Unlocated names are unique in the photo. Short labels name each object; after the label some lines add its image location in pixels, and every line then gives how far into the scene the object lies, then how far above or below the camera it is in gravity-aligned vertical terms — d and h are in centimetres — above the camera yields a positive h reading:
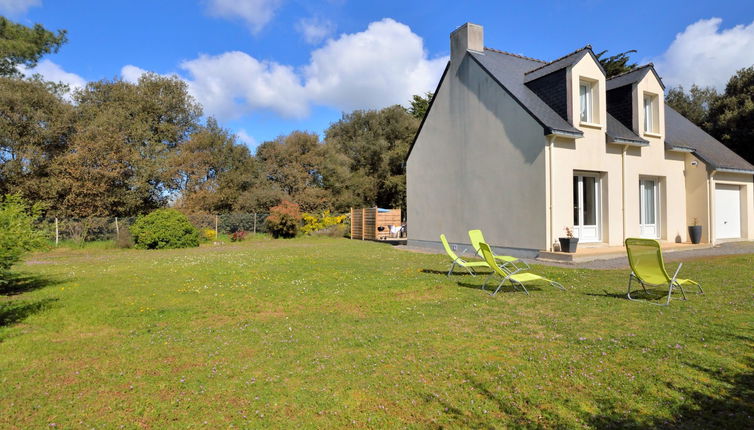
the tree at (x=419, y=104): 4109 +1208
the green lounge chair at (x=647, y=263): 700 -69
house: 1413 +236
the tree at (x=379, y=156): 3806 +647
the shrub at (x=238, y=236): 2695 -78
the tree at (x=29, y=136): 2352 +512
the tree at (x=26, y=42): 1308 +600
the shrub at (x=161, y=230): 2155 -31
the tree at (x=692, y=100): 3291 +998
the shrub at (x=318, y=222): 3005 +13
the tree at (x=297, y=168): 3544 +492
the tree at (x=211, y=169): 3162 +446
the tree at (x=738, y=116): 2629 +689
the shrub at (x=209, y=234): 2656 -64
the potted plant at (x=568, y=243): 1306 -62
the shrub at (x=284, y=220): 2825 +26
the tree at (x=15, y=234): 689 -18
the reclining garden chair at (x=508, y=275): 799 -102
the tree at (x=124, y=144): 2491 +539
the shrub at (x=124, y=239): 2211 -80
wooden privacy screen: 2695 +11
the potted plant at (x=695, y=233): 1670 -40
